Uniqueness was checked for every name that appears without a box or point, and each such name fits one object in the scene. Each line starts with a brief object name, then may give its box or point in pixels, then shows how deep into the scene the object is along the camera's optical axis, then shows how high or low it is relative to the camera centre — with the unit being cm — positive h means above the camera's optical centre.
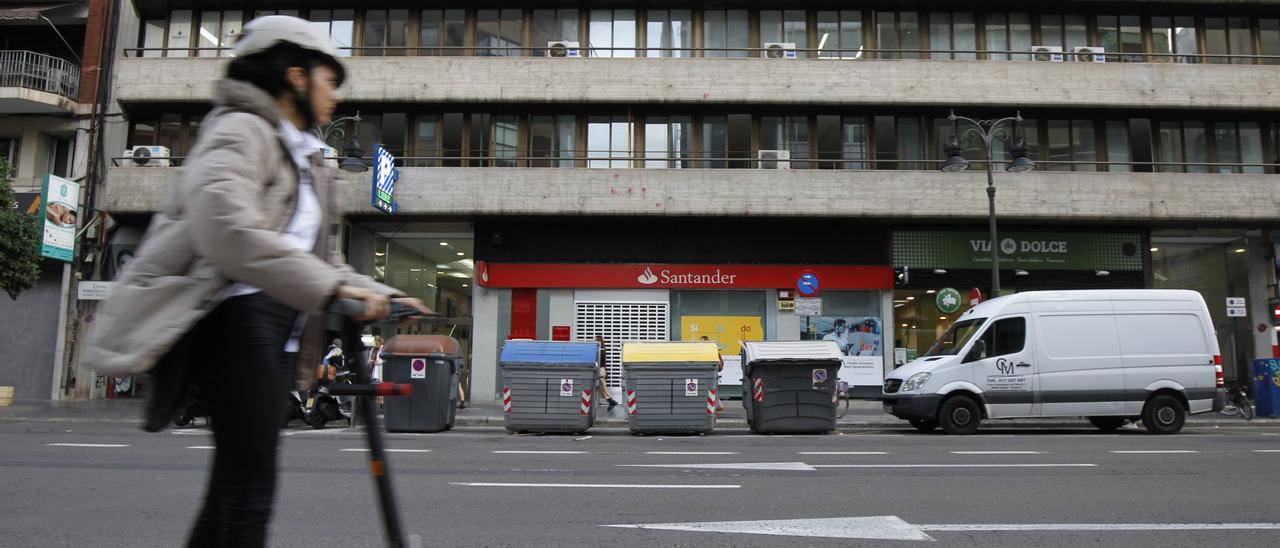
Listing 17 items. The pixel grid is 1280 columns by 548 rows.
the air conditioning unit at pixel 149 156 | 2206 +564
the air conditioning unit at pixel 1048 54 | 2277 +887
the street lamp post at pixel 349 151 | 1861 +507
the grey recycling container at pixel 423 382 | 1396 -9
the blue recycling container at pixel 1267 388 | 1680 -10
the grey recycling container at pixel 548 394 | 1366 -27
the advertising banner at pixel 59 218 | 2012 +377
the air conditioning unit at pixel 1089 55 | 2259 +882
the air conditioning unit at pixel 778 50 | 2294 +888
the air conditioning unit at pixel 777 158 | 2256 +585
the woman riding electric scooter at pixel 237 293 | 203 +20
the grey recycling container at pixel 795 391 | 1391 -19
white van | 1393 +24
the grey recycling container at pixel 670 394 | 1369 -25
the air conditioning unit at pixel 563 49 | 2291 +886
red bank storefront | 2220 +244
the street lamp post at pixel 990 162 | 1841 +472
